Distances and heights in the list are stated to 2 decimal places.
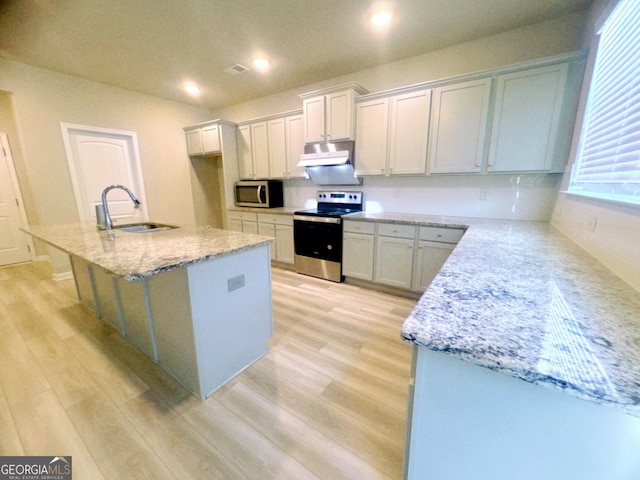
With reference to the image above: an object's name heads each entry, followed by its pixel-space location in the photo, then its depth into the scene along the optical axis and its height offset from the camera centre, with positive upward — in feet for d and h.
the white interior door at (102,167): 11.74 +1.03
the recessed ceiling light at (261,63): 9.82 +4.86
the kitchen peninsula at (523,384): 1.72 -1.46
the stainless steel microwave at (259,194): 13.38 -0.36
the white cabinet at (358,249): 9.83 -2.46
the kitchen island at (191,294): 4.53 -2.22
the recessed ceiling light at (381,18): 7.06 +4.77
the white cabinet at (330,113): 10.06 +3.01
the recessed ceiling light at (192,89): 12.53 +4.95
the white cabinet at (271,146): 12.25 +2.07
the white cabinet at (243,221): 13.50 -1.85
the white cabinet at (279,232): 12.21 -2.21
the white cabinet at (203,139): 13.93 +2.75
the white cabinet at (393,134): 9.04 +1.98
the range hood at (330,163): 10.47 +1.01
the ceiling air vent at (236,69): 10.30 +4.86
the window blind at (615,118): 3.77 +1.24
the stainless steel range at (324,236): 10.61 -2.09
